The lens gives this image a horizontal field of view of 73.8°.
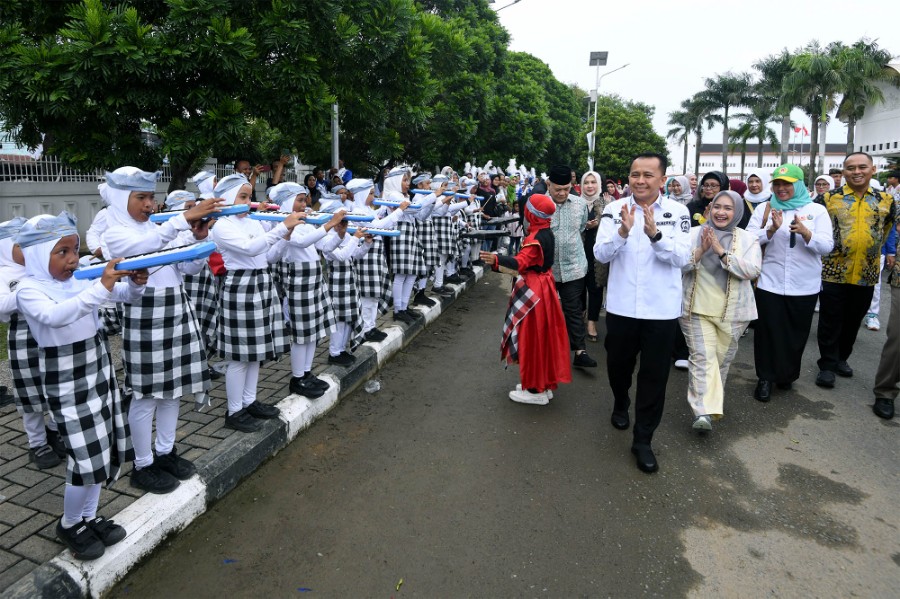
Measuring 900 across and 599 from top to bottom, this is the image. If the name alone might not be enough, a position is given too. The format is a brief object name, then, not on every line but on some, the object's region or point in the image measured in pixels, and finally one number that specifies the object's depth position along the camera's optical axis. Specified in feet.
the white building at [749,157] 239.91
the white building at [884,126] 111.86
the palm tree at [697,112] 157.69
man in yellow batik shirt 18.48
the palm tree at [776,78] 123.75
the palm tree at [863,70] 103.19
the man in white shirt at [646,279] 13.08
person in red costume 16.35
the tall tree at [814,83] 104.47
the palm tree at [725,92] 148.66
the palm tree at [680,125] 168.87
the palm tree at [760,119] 147.13
